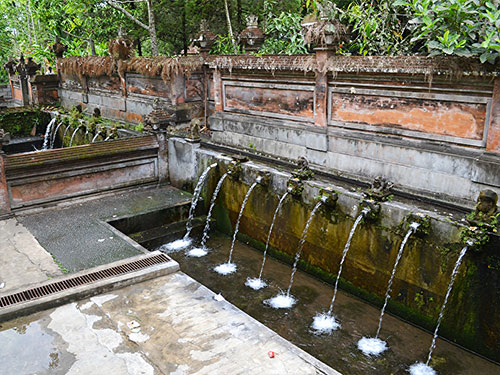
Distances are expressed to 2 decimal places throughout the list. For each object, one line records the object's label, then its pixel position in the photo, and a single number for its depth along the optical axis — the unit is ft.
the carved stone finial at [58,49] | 57.11
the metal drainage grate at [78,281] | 17.56
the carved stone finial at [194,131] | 31.76
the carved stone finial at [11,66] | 64.28
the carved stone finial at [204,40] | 38.14
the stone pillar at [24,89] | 59.52
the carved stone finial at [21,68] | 59.26
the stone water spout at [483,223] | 17.54
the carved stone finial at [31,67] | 57.08
